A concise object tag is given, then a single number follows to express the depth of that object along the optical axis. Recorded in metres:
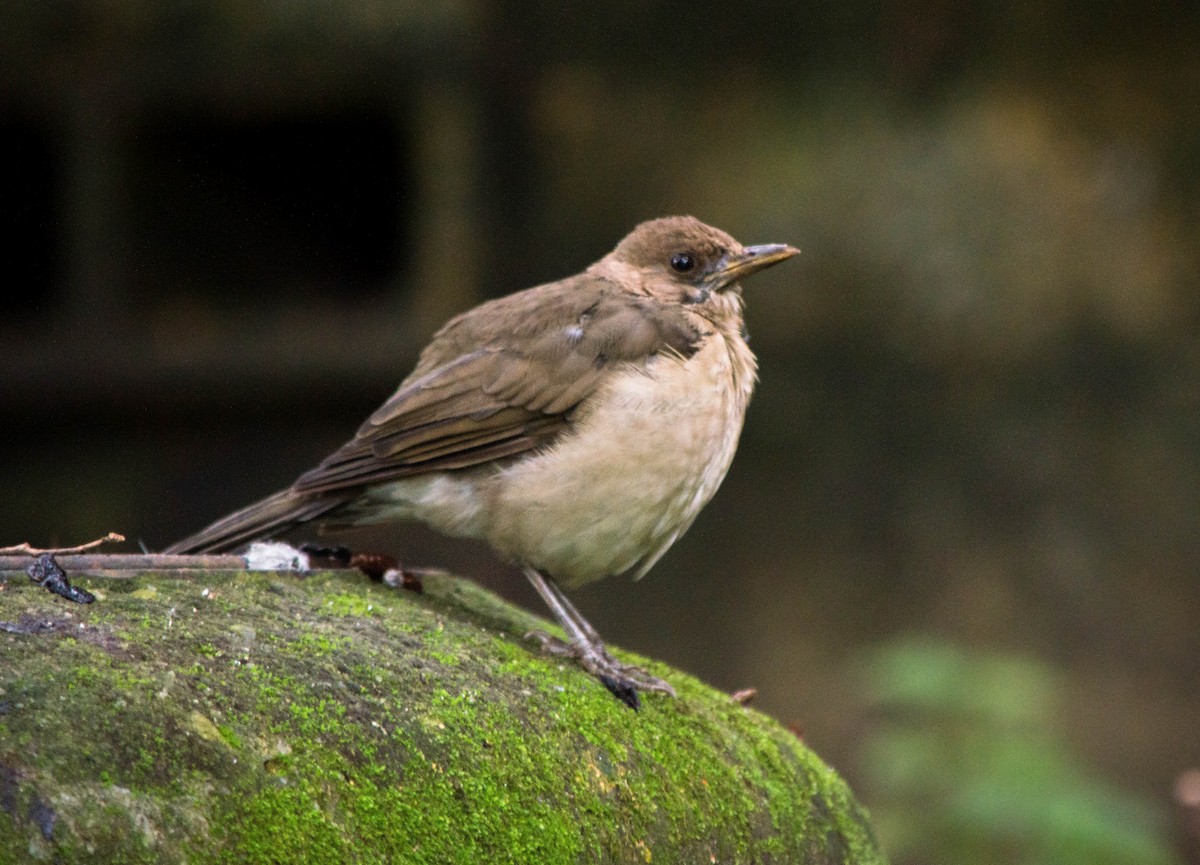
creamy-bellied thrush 7.72
